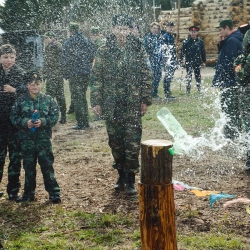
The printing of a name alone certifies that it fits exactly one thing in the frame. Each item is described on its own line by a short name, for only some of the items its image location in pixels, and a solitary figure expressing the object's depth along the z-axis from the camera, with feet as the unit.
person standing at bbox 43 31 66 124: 32.76
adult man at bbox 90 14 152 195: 17.40
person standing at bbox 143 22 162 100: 40.70
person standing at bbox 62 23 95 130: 30.66
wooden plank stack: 66.08
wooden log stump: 8.81
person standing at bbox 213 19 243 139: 24.48
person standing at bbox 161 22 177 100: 42.16
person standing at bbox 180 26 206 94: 43.73
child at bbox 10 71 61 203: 16.74
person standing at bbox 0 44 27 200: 17.48
